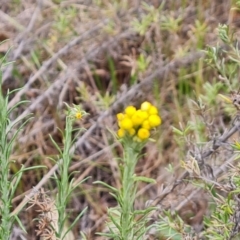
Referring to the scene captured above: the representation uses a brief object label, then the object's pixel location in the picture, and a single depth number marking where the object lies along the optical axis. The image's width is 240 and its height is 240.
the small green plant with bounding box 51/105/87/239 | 0.90
